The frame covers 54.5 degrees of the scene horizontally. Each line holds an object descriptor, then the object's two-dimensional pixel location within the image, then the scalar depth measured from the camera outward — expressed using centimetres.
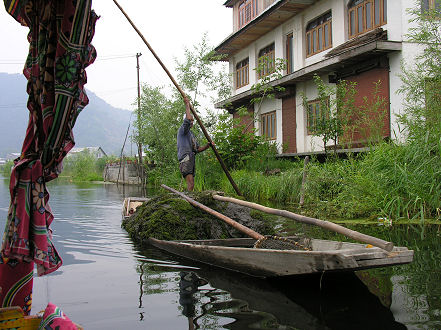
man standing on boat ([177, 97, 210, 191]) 880
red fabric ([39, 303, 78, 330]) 199
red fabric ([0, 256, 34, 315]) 224
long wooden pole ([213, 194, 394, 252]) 328
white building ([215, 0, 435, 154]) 1179
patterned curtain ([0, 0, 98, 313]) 214
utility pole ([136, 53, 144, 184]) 2467
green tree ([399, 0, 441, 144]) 771
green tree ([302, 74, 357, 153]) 1198
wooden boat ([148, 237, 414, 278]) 344
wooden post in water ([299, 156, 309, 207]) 1006
